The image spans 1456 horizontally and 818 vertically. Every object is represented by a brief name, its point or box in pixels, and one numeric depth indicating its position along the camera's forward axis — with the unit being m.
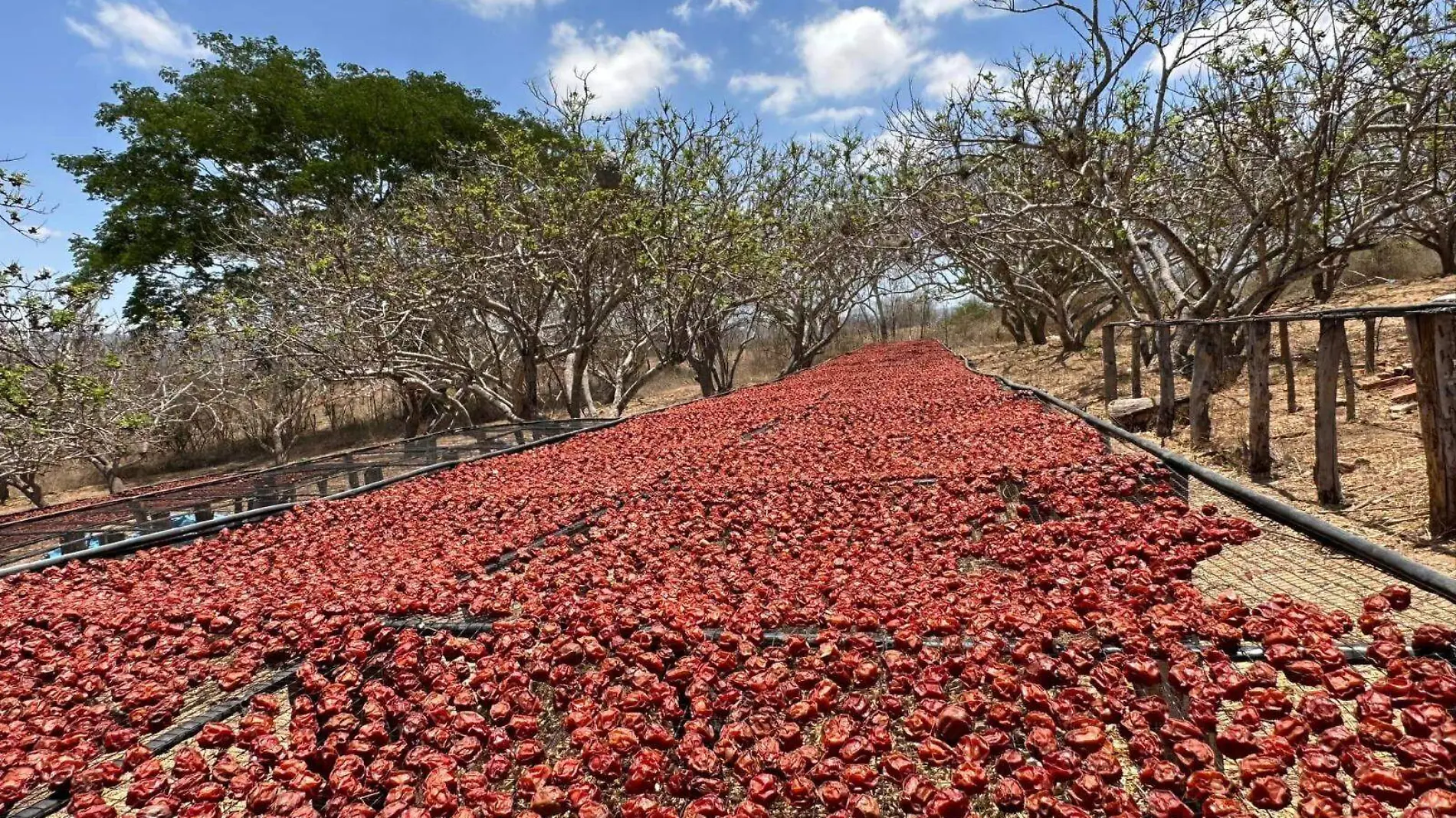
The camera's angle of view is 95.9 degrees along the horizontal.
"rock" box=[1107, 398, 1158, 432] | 6.16
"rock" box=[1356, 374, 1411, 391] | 5.85
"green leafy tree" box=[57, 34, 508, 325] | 13.84
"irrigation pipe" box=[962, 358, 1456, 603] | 1.39
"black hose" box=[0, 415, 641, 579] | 2.74
